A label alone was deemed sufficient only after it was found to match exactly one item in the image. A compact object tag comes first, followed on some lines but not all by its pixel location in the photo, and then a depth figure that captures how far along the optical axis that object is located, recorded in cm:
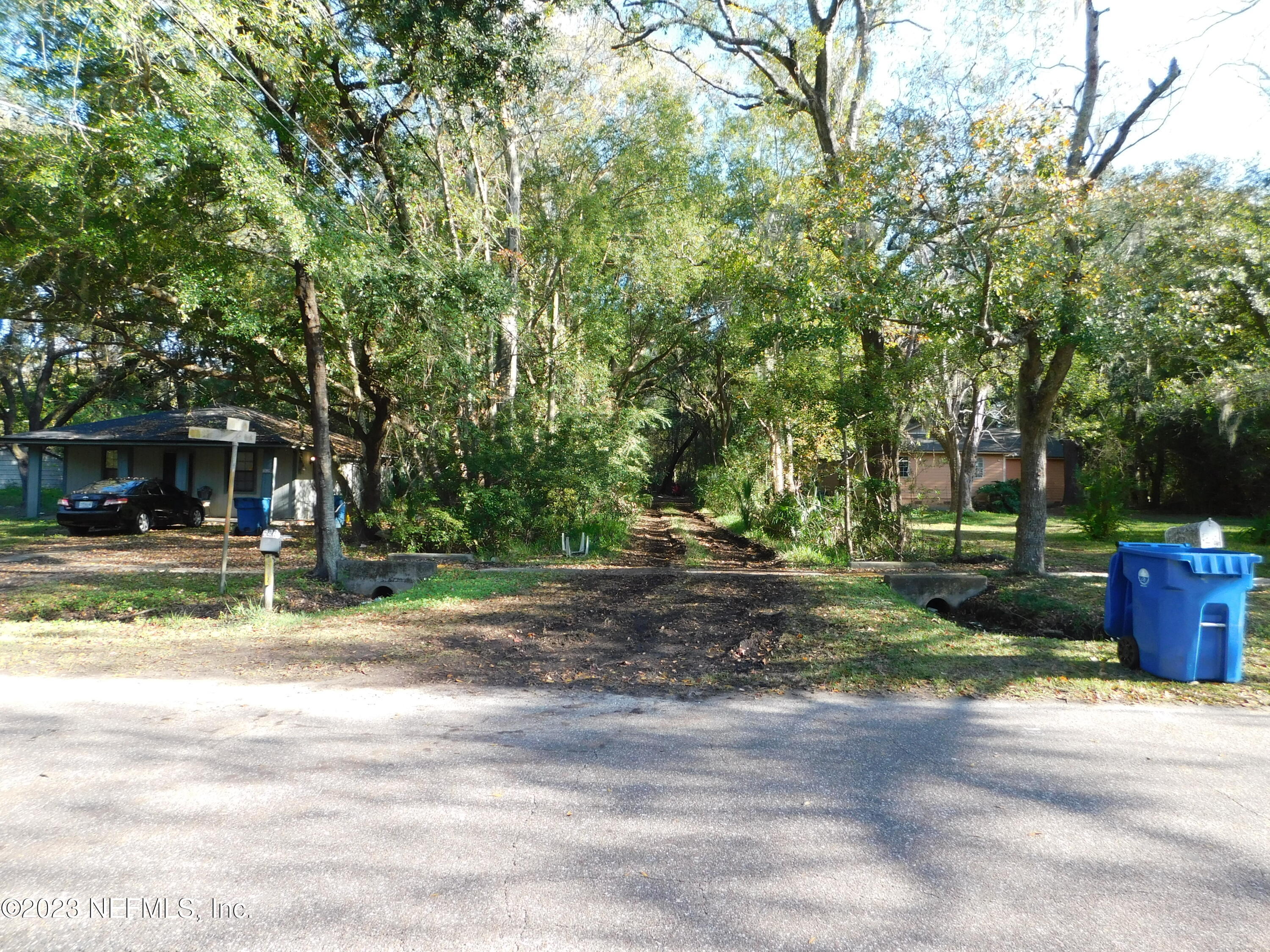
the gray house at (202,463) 2500
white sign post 1016
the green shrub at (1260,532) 1836
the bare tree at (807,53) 1606
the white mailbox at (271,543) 960
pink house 3653
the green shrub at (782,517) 1630
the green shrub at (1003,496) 3281
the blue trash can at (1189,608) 649
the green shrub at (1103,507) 1950
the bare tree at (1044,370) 1239
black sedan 2061
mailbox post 961
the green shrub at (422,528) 1577
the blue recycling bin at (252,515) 2195
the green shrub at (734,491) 2103
